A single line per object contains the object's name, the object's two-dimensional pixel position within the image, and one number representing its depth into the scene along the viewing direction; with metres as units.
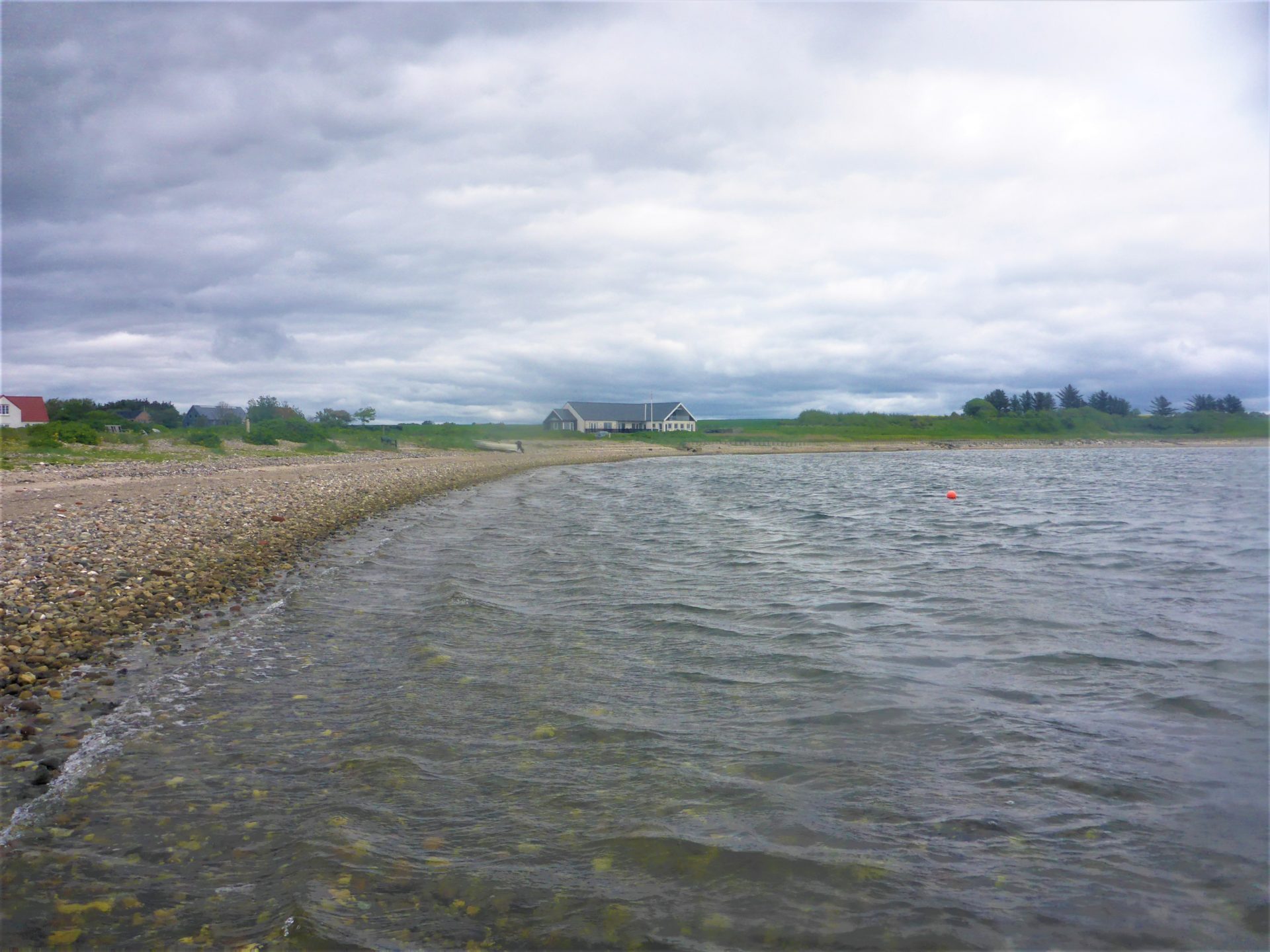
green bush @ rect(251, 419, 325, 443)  55.50
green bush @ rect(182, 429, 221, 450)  46.72
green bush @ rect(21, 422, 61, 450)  34.66
